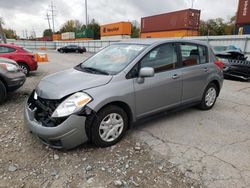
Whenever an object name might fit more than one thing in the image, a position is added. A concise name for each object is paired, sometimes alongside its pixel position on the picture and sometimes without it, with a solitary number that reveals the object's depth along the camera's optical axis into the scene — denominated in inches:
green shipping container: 1760.2
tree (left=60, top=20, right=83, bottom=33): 3211.1
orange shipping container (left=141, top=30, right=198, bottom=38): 1087.3
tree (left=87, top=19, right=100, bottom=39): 2269.9
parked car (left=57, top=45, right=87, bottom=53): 1240.8
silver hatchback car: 107.4
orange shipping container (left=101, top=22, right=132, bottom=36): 1357.0
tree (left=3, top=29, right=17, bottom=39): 3210.1
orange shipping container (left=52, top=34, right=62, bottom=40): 2359.7
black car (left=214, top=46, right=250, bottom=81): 340.5
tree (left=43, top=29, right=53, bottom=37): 3391.7
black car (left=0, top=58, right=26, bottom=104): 189.9
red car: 321.7
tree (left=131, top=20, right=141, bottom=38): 2175.2
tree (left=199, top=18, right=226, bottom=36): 1962.4
